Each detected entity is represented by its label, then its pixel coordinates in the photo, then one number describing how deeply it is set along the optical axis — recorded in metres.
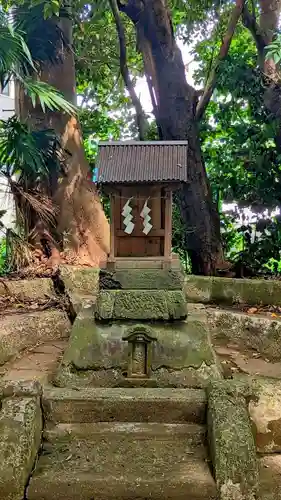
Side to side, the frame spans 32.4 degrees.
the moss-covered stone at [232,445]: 2.63
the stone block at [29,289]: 5.81
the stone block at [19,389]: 3.12
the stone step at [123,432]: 3.12
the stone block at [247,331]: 4.54
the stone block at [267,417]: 3.13
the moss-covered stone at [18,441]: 2.62
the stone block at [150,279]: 3.83
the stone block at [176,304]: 3.79
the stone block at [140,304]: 3.81
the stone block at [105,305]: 3.81
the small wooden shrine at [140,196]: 3.71
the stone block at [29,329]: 4.50
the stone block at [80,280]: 5.92
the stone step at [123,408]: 3.22
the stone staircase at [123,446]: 2.63
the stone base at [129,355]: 3.58
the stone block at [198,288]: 5.79
